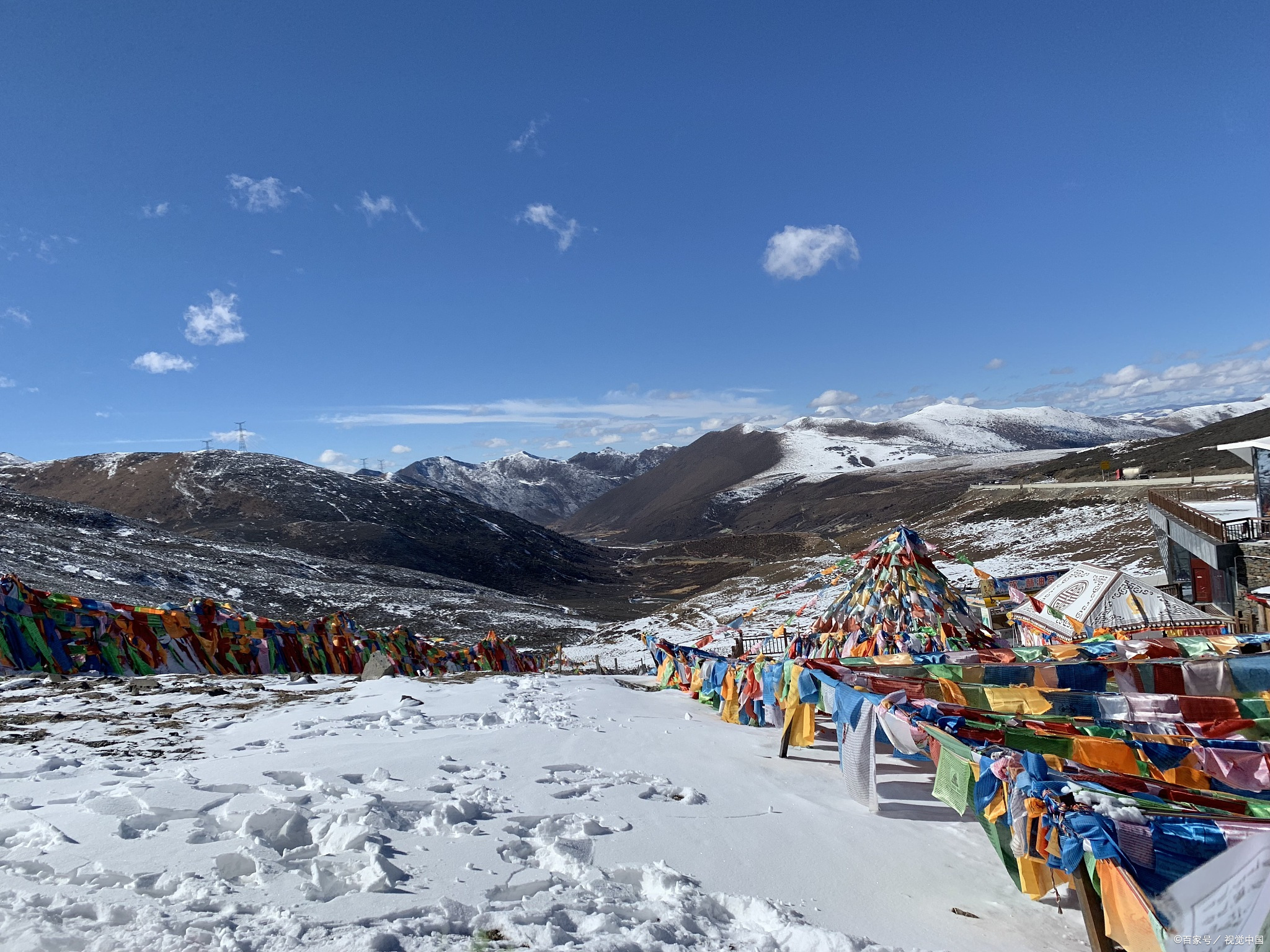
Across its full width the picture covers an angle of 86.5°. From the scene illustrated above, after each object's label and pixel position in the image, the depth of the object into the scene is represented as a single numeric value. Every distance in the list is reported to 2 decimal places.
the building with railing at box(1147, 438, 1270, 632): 21.23
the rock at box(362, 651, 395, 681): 13.81
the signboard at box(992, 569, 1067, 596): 25.28
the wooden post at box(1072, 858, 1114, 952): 4.25
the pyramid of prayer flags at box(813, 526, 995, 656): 15.20
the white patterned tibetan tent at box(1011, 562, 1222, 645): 17.75
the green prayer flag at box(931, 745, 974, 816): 5.31
